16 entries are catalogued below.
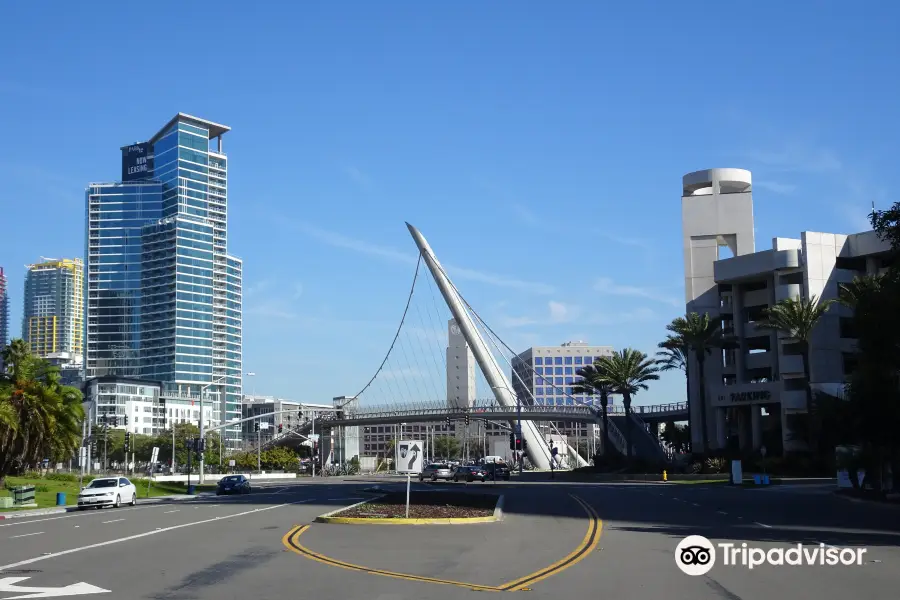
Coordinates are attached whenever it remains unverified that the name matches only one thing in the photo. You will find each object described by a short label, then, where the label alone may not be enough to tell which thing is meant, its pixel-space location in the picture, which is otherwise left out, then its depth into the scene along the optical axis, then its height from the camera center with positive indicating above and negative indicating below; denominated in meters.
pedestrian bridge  111.25 +0.89
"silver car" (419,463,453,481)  78.93 -3.97
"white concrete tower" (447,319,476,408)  133.89 +2.58
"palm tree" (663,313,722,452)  83.88 +7.00
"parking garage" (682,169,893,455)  82.94 +10.95
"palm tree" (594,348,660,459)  91.88 +4.43
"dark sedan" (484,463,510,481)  84.25 -4.67
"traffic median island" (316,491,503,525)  29.45 -2.87
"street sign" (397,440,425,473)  28.66 -0.97
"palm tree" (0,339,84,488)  55.19 +0.71
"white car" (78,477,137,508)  45.69 -3.03
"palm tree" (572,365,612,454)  93.06 +3.25
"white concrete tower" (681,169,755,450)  97.69 +18.30
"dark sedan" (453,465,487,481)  76.94 -3.97
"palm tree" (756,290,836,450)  75.38 +7.45
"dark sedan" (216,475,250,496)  62.66 -3.76
